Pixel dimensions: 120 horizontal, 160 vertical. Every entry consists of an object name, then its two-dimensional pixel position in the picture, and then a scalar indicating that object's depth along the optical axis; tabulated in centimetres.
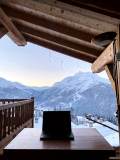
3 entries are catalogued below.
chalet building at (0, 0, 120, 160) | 132
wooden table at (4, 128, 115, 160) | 130
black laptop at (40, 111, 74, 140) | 166
